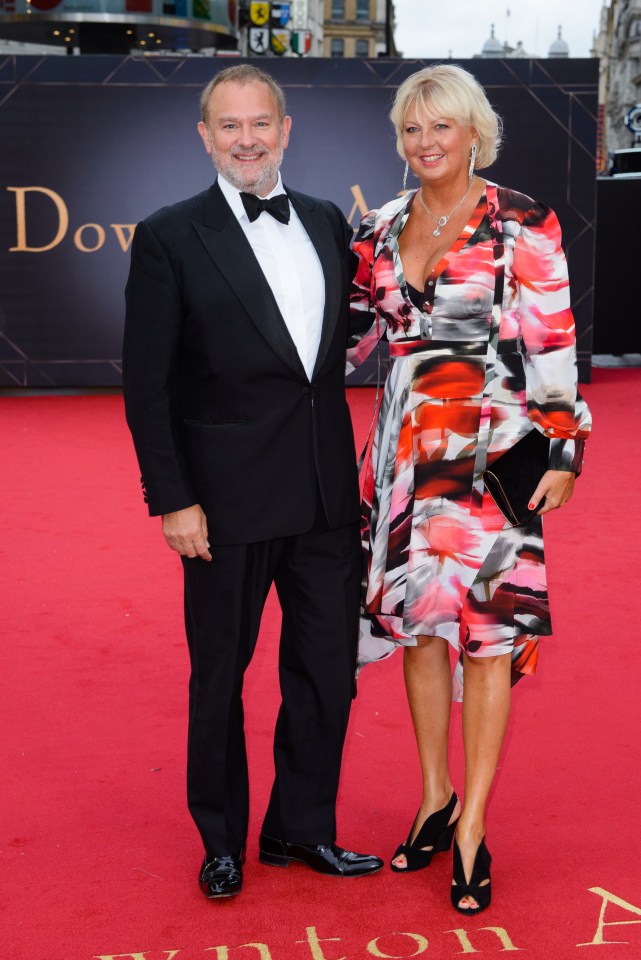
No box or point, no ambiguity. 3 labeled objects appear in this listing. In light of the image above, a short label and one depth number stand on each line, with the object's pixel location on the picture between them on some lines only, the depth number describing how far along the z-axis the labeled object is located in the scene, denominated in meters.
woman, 2.59
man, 2.54
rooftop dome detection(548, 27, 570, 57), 132.77
